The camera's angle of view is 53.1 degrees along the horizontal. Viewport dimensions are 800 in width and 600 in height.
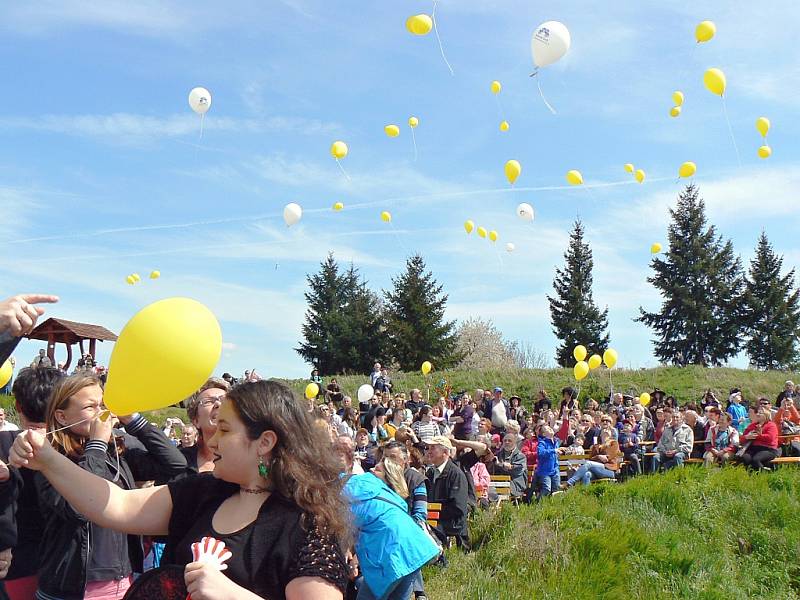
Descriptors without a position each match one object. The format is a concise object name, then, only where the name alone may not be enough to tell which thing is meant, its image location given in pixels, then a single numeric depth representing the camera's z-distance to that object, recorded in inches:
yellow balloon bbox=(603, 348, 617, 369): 740.0
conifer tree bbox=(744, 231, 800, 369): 1827.0
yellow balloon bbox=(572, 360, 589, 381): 744.3
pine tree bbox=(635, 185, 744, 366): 1867.6
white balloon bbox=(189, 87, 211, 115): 445.1
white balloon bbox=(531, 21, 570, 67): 367.2
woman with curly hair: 90.4
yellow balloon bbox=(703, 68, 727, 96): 397.1
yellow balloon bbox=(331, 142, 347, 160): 499.5
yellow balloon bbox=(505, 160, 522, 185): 482.9
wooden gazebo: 1005.8
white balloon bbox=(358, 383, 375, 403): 872.9
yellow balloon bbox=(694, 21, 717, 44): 386.6
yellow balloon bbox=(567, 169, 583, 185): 488.7
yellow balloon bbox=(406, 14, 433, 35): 375.9
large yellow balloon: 106.3
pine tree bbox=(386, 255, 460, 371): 1729.8
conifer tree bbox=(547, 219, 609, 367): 1822.1
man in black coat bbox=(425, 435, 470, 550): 342.6
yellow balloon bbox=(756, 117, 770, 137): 454.3
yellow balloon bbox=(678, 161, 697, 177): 479.2
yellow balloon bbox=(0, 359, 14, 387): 185.0
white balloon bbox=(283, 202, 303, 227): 557.0
